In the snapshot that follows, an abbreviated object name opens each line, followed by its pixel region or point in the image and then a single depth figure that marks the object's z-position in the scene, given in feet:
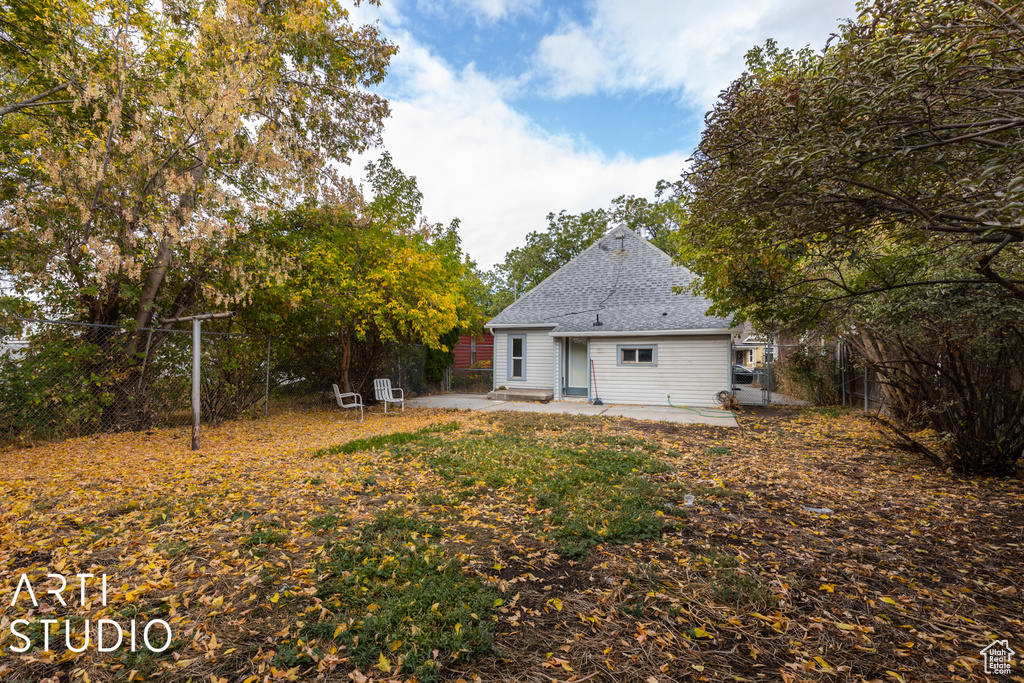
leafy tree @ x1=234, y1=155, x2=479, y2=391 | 29.81
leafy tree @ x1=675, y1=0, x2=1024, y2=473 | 9.98
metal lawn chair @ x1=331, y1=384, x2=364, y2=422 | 40.29
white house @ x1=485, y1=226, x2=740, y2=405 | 42.65
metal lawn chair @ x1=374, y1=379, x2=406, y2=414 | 38.96
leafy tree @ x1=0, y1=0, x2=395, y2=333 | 19.86
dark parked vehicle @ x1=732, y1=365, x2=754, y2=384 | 74.84
